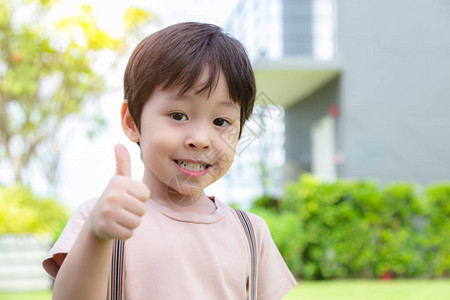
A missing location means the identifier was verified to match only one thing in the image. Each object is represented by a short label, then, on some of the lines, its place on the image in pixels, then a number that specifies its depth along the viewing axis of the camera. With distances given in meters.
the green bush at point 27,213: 7.63
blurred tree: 11.07
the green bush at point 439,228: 7.59
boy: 1.14
